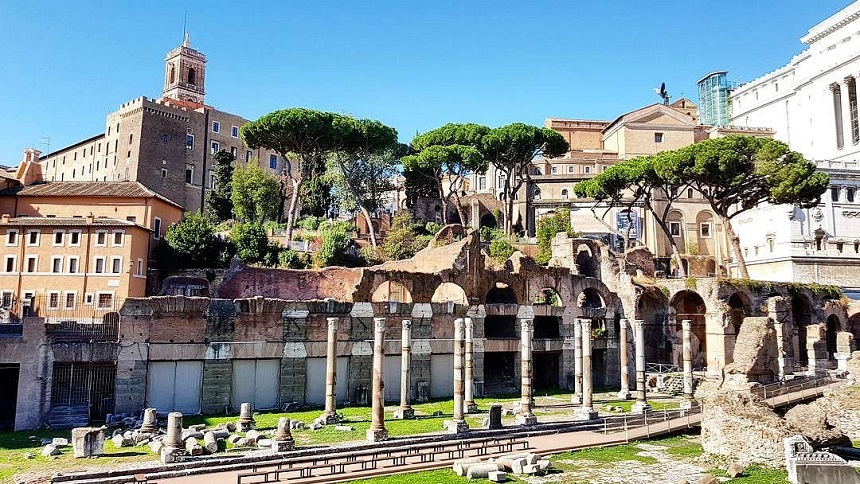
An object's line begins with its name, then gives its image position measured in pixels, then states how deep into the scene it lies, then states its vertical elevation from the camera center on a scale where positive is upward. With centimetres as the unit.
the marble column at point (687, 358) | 2700 -147
